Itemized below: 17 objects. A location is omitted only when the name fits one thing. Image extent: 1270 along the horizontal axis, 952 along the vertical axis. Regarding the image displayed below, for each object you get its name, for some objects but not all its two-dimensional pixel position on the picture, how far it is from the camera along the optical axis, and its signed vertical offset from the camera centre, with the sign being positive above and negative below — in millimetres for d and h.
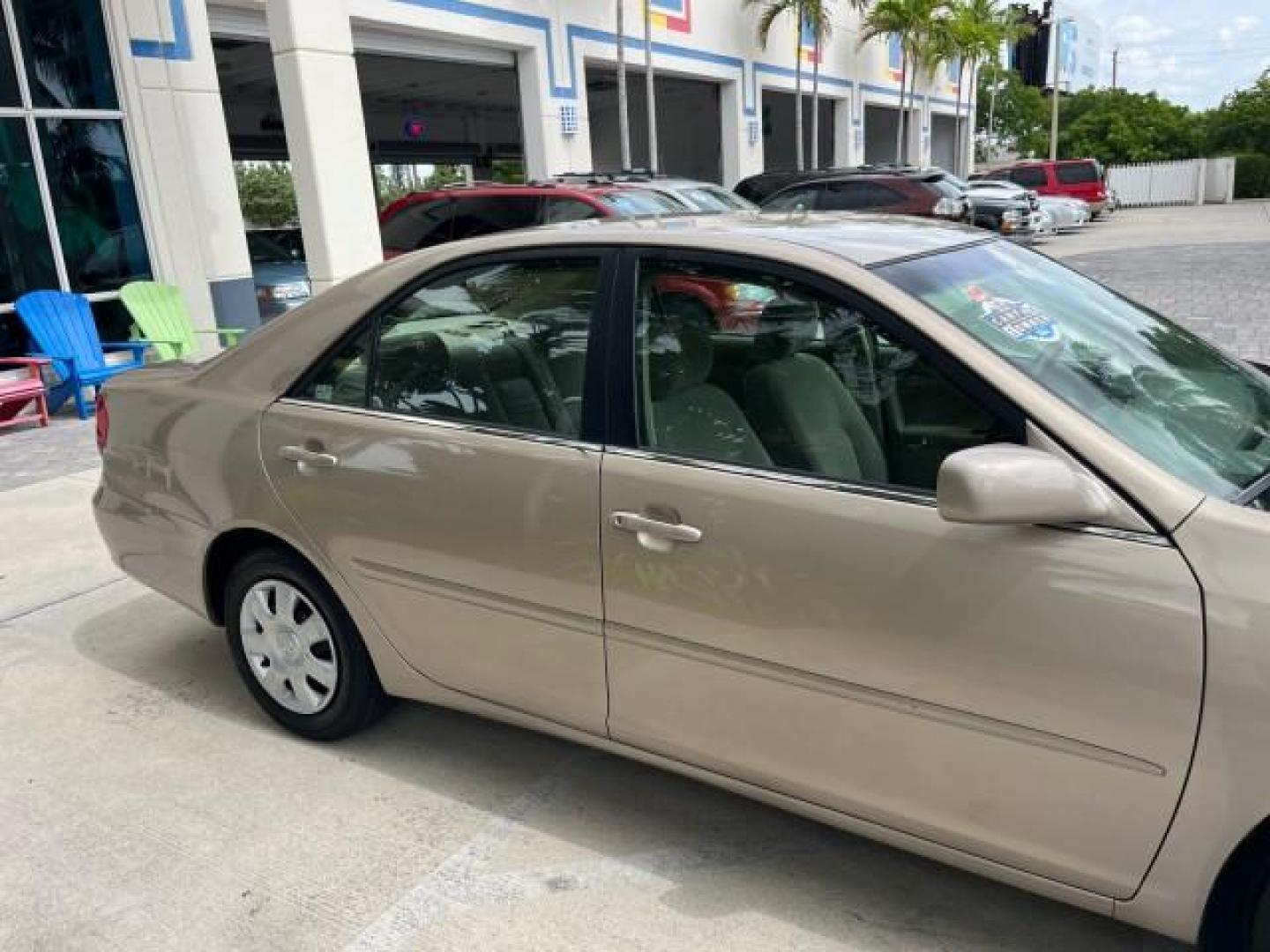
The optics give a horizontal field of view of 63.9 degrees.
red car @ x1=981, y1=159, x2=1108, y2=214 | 31094 -389
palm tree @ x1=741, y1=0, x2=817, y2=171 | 21375 +3447
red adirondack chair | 8008 -1231
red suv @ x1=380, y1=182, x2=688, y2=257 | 9250 -84
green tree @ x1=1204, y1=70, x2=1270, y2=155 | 45000 +1245
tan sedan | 1858 -735
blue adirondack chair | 8484 -890
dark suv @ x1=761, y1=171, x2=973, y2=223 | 14844 -238
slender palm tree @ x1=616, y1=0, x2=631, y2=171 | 16219 +1494
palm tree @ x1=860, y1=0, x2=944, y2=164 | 26688 +3906
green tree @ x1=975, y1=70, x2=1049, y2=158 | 64375 +3366
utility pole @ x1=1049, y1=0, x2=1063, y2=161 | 42875 +3694
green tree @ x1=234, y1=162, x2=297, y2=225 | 73875 +1550
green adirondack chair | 9398 -863
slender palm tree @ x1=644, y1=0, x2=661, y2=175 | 17391 +1881
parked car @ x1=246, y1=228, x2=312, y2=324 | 13188 -699
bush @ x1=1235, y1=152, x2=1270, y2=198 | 42812 -974
